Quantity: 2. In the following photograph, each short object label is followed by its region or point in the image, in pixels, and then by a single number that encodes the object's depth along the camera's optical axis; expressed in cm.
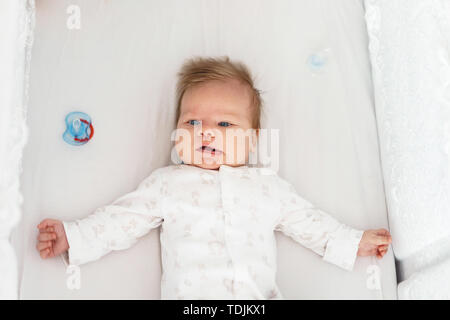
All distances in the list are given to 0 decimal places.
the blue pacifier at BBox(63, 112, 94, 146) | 130
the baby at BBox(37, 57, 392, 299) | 114
